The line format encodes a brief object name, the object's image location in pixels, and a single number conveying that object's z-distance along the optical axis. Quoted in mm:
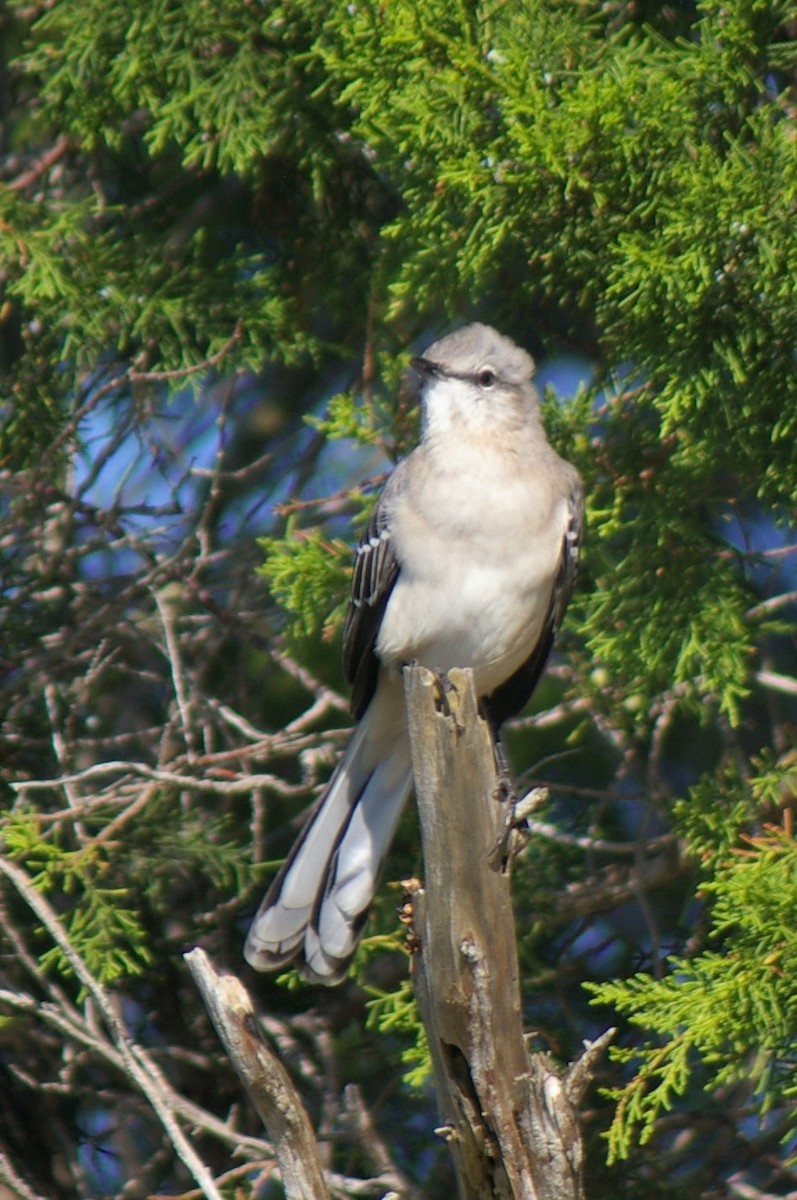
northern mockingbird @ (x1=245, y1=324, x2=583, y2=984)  7863
